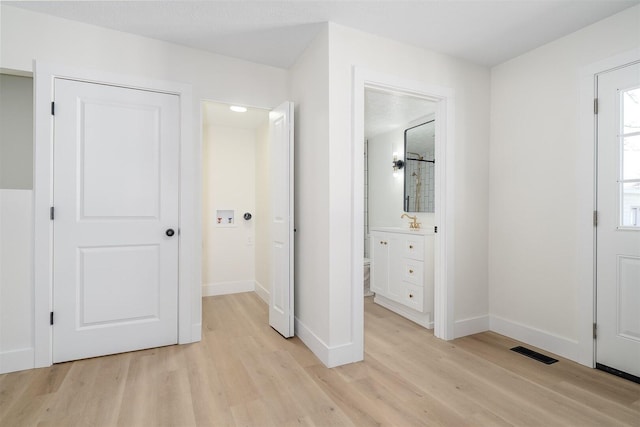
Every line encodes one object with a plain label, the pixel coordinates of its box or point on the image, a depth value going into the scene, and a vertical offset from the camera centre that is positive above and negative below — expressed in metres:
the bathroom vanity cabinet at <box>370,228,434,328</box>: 3.13 -0.63
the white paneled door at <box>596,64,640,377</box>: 2.14 -0.05
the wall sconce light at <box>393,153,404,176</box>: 4.42 +0.68
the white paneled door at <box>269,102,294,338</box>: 2.80 -0.07
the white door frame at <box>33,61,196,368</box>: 2.27 +0.22
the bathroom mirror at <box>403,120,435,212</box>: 3.91 +0.58
